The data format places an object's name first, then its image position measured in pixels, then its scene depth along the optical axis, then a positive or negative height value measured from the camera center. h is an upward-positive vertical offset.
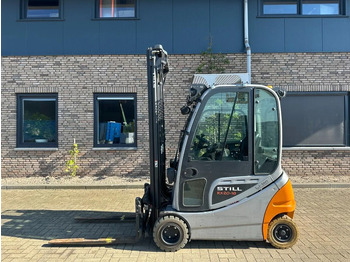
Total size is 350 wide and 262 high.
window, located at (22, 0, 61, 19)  10.05 +4.16
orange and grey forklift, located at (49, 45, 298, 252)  4.12 -0.57
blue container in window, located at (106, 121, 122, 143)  9.99 +0.16
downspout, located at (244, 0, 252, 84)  9.55 +2.88
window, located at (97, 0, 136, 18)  9.98 +4.15
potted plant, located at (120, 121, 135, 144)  9.93 +0.03
